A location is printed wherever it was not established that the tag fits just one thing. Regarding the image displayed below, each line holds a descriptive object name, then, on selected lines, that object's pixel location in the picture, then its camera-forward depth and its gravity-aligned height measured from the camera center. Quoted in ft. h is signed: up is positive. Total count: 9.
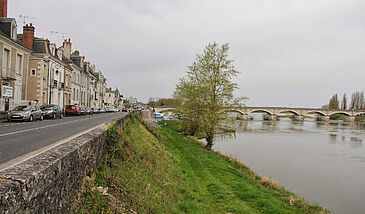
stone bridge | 277.70 -0.17
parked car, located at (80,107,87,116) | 94.61 -2.34
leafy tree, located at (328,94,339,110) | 347.95 +14.57
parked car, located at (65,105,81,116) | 88.92 -1.92
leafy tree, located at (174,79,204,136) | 67.21 +1.50
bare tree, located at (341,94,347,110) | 349.82 +13.55
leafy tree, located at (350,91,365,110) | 345.31 +16.87
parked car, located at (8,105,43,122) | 52.16 -2.12
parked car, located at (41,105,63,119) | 65.98 -1.88
